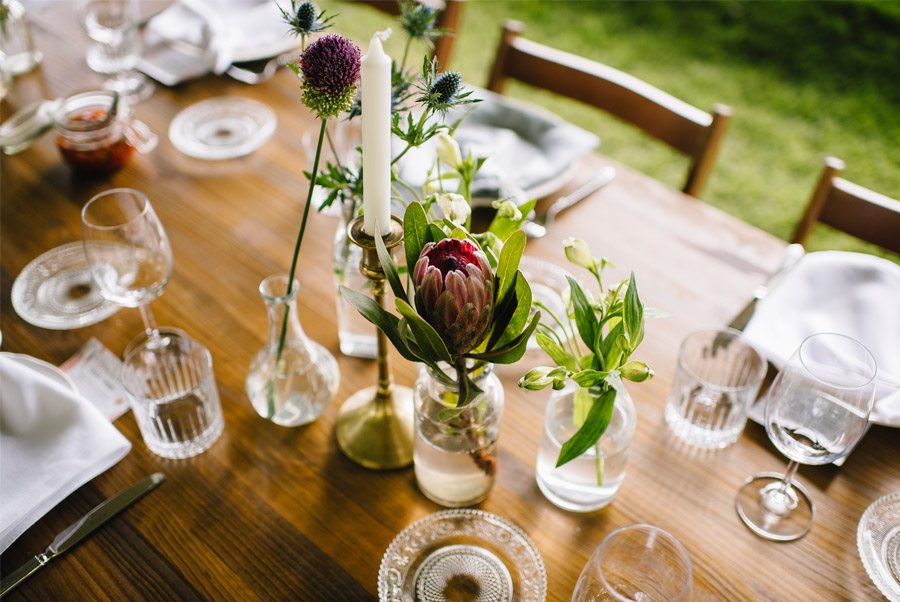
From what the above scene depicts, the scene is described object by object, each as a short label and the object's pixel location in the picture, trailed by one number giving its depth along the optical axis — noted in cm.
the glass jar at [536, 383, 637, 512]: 85
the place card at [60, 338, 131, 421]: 99
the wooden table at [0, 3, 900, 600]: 82
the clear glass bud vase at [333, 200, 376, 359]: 99
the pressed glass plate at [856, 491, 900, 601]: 81
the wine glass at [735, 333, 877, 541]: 80
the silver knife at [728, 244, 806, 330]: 106
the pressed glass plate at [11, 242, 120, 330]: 110
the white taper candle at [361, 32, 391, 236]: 63
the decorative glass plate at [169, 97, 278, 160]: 138
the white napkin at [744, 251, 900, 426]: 102
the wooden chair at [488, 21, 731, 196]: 139
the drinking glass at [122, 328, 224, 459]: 91
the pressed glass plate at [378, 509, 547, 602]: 81
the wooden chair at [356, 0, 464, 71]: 158
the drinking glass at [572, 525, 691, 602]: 65
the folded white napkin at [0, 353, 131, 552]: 87
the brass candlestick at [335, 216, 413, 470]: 92
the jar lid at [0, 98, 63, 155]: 137
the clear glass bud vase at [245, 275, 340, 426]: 95
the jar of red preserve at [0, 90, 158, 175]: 127
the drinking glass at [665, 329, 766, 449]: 94
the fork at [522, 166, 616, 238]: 126
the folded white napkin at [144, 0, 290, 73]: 152
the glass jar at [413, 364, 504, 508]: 79
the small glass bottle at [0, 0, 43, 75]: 148
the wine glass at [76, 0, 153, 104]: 150
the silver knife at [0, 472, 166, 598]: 80
